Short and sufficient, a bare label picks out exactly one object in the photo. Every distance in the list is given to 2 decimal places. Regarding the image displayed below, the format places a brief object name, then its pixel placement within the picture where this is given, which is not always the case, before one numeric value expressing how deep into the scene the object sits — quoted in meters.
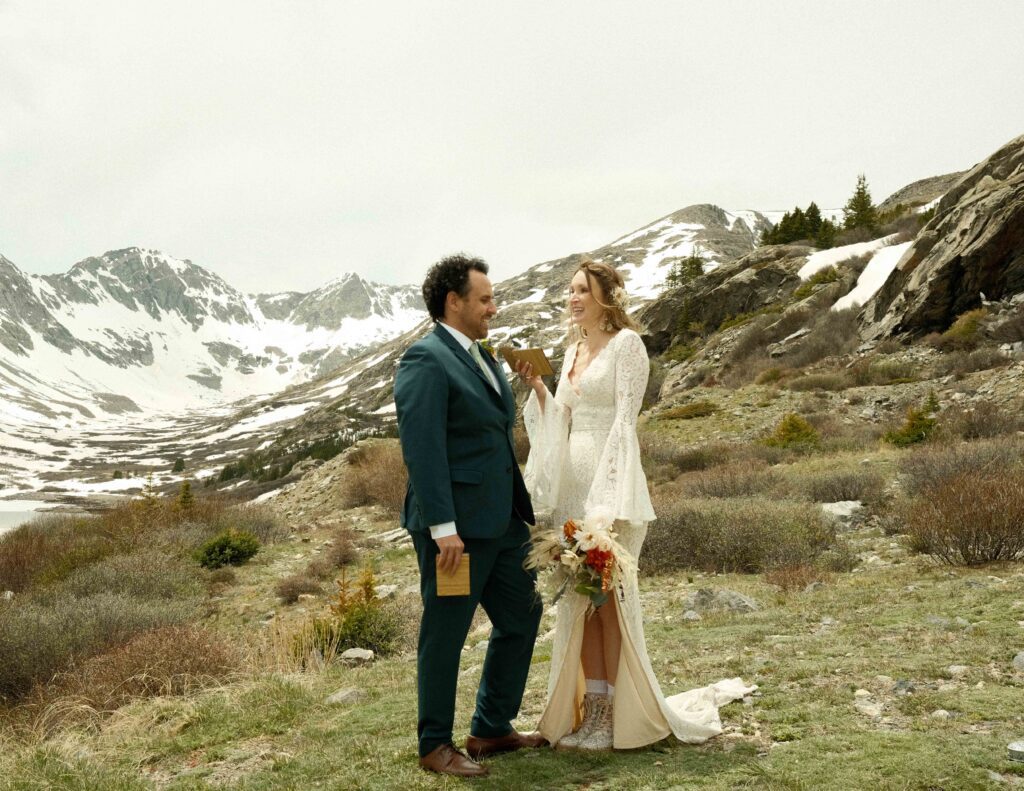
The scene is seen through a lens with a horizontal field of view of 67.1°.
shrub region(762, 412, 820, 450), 15.70
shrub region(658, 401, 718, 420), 21.06
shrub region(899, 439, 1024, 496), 9.36
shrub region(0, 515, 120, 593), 13.98
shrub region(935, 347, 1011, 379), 17.23
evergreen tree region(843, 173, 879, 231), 40.66
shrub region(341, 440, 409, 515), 18.03
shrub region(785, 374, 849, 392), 20.27
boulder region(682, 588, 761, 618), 6.74
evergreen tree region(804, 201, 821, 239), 46.97
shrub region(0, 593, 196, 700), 8.51
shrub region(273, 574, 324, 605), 11.25
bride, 3.46
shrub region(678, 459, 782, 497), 12.42
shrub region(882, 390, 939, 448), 13.82
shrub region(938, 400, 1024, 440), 12.93
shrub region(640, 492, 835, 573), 8.64
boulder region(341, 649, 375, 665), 7.23
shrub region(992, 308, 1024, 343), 18.06
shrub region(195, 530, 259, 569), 13.98
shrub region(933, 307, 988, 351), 19.06
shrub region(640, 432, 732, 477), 16.09
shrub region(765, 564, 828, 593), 7.33
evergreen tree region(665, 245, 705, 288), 49.57
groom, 3.20
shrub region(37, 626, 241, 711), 6.22
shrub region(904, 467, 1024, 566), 6.92
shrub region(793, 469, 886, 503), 10.89
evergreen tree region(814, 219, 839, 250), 40.22
